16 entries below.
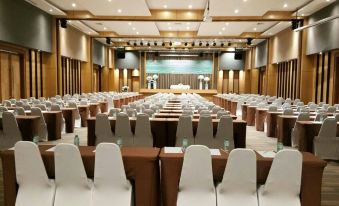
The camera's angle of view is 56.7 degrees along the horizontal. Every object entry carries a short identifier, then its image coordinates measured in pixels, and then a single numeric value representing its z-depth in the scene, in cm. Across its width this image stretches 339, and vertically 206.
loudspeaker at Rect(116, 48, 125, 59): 2858
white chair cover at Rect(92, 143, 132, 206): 332
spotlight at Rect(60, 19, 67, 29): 1548
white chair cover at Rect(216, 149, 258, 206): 324
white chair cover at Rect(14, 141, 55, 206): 338
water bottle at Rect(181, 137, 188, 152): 397
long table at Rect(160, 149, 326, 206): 343
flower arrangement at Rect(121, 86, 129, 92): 2951
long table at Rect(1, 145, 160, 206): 355
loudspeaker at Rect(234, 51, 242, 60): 2714
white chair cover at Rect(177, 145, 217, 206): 329
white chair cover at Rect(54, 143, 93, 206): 335
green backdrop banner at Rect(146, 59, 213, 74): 3281
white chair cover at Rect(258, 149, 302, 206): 322
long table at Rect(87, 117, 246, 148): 687
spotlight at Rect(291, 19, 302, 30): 1509
